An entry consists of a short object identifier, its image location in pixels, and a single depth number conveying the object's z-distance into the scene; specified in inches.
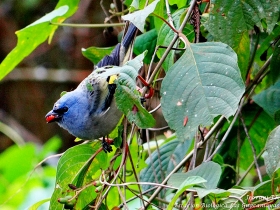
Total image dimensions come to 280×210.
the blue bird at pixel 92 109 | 237.9
